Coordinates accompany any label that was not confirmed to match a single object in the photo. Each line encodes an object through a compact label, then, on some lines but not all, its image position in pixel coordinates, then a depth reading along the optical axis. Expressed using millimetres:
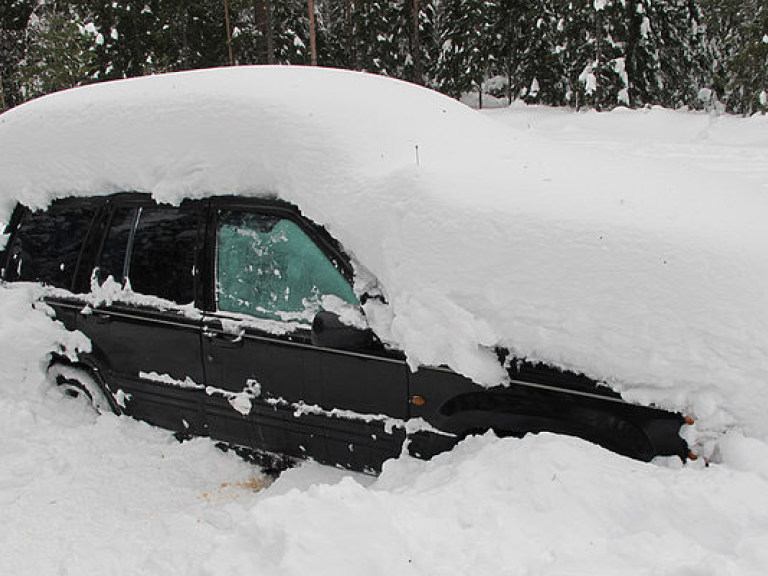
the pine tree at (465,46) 31578
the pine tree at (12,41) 35656
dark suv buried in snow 2691
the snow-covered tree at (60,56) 24891
